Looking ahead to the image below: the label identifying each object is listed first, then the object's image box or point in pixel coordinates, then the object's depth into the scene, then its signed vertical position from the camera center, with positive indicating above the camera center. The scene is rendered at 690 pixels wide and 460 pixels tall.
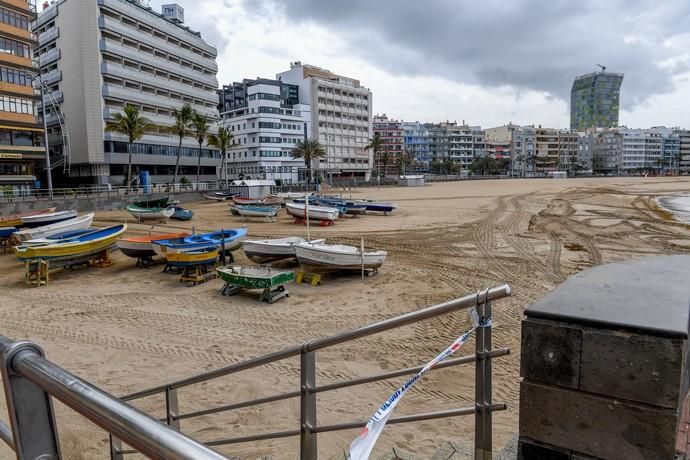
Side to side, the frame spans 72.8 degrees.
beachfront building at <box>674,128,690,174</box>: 168.12 +10.47
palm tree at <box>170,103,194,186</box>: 59.59 +7.86
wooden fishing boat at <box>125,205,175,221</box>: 34.00 -2.16
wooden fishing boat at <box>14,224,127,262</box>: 17.00 -2.41
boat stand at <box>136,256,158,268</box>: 19.05 -3.25
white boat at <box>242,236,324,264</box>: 17.27 -2.54
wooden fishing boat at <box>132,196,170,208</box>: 37.62 -1.66
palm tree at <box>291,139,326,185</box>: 81.30 +5.42
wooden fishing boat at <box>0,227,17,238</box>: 23.44 -2.34
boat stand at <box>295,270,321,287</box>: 15.41 -3.21
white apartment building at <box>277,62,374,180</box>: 101.88 +14.73
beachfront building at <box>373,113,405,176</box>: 134.12 +13.25
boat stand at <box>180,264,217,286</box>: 15.81 -3.19
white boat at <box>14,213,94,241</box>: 22.22 -2.21
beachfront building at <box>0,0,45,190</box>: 43.31 +8.23
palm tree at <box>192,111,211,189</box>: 62.03 +7.47
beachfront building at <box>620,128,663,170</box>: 163.75 +9.25
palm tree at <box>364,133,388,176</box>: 106.00 +8.29
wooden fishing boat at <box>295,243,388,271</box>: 15.45 -2.56
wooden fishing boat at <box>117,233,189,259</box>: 18.64 -2.56
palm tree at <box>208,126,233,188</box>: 67.06 +6.07
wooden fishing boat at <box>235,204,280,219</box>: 34.81 -2.16
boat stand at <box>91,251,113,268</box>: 19.73 -3.26
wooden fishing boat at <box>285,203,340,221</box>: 31.19 -2.12
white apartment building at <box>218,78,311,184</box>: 88.62 +9.46
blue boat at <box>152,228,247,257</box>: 16.66 -2.25
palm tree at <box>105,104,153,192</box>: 51.97 +6.68
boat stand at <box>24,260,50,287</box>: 16.70 -3.12
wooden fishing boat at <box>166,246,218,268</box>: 15.95 -2.58
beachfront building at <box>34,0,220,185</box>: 56.78 +13.53
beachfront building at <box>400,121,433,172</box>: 153.12 +12.32
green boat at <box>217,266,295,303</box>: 13.36 -2.85
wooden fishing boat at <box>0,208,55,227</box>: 26.70 -2.13
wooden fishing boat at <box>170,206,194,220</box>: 35.78 -2.45
